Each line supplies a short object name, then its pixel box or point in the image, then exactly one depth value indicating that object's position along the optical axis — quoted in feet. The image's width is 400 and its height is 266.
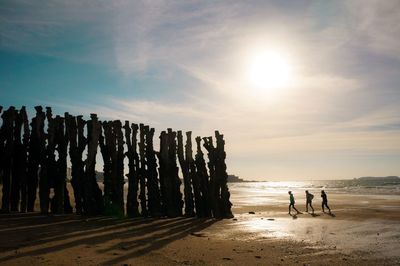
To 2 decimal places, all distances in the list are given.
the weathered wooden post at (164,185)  47.50
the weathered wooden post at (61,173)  43.24
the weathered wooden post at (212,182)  49.80
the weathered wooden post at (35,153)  43.39
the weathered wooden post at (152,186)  46.85
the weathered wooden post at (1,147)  43.16
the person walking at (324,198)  69.46
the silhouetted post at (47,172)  43.21
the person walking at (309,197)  70.75
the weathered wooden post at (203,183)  49.57
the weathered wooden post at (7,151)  42.93
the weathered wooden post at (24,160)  43.42
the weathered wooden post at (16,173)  43.42
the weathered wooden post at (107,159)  44.45
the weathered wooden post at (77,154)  43.32
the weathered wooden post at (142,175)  46.73
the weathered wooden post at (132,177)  46.11
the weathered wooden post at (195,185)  49.37
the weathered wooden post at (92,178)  43.16
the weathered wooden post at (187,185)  49.21
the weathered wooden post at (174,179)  47.97
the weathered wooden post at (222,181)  51.03
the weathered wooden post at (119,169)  44.39
